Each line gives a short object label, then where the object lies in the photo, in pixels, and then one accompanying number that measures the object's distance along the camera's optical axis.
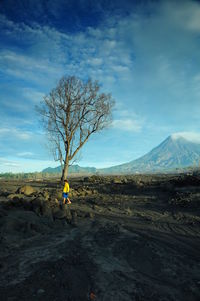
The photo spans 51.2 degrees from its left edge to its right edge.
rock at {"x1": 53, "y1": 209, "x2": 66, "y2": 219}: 7.54
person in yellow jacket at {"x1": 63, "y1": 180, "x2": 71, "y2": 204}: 11.90
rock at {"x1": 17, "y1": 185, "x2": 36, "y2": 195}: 14.90
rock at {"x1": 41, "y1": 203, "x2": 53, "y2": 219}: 7.42
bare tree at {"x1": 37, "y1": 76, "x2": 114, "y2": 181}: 22.42
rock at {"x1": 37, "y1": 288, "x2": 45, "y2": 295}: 2.84
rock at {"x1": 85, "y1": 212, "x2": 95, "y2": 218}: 8.33
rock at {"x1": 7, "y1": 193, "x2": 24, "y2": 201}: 13.29
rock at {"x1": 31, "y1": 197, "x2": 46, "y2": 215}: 7.60
